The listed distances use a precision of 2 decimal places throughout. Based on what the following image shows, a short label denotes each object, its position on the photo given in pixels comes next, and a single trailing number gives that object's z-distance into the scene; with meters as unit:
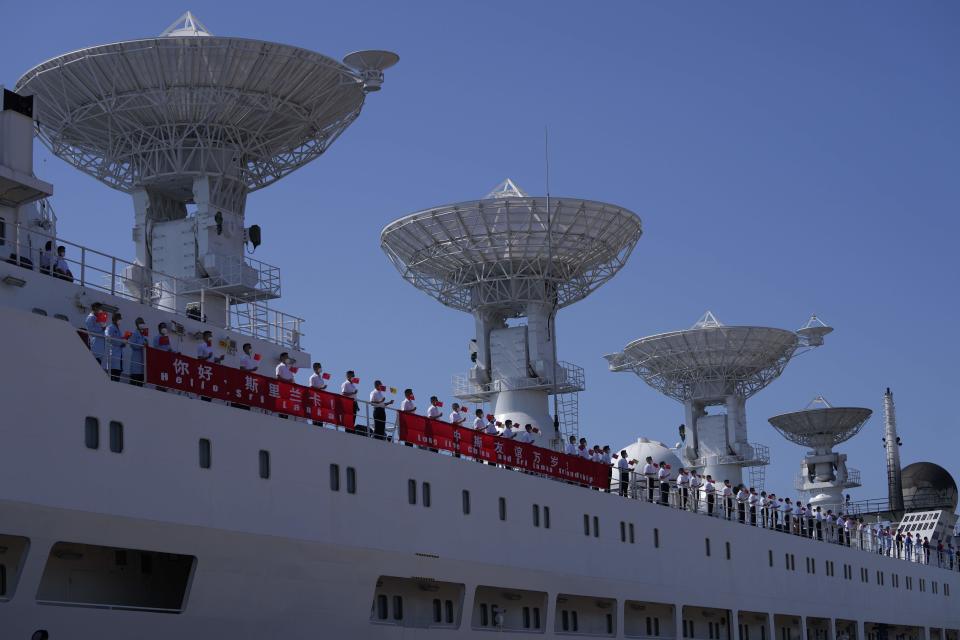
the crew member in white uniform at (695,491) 43.31
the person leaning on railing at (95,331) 21.91
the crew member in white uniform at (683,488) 42.66
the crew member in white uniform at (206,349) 24.25
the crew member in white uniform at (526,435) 35.19
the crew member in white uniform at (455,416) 31.02
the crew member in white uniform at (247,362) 25.59
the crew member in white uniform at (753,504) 47.62
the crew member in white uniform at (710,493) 44.00
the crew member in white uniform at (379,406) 28.27
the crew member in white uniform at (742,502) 47.03
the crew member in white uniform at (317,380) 26.80
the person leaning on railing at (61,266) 24.81
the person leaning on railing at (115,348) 22.11
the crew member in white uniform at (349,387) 27.80
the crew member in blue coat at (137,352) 22.42
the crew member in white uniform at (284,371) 25.88
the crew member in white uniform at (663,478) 40.78
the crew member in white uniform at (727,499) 45.56
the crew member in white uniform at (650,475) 40.60
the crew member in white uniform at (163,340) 23.42
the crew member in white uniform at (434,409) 30.36
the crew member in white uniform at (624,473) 38.81
